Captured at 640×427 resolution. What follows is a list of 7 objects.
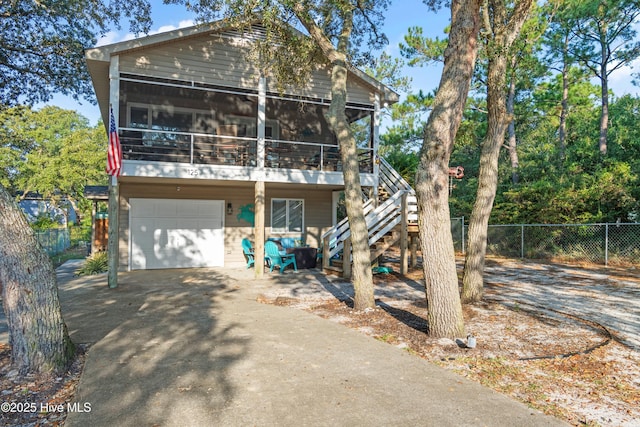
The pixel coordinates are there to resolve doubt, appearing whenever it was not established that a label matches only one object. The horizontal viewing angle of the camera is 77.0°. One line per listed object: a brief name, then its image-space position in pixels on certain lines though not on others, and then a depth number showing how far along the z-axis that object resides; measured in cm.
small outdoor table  1205
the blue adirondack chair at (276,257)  1163
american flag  849
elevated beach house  1020
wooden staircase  1065
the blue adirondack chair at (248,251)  1251
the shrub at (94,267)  1121
